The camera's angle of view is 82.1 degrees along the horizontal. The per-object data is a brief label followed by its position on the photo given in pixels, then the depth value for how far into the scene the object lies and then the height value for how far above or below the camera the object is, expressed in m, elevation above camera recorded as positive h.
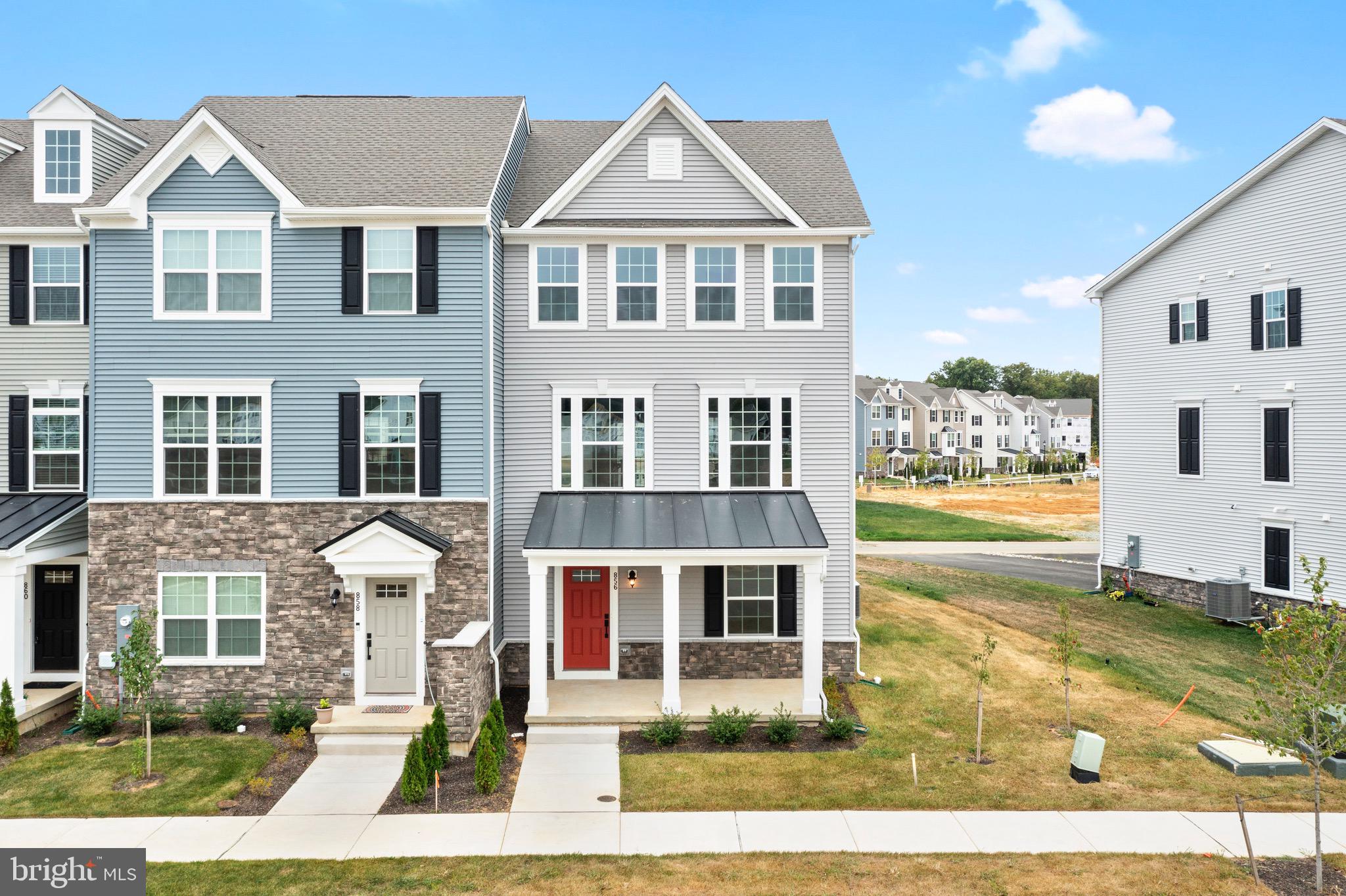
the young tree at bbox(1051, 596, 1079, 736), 14.16 -3.51
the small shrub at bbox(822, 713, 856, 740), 13.04 -4.64
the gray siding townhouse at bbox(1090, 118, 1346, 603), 19.42 +1.96
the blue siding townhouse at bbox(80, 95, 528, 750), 14.38 +0.70
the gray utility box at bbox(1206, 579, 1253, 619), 21.03 -4.00
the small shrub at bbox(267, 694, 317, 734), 13.61 -4.62
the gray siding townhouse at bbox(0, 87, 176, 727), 15.41 +1.45
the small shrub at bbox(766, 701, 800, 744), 13.05 -4.67
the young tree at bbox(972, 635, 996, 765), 13.07 -3.91
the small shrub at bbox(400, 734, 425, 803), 10.90 -4.52
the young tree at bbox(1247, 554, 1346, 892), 8.88 -2.68
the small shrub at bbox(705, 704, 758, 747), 13.12 -4.64
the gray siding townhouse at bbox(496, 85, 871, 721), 16.02 +1.10
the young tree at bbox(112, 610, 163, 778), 12.18 -3.28
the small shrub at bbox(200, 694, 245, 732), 13.72 -4.59
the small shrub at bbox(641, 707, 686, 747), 13.05 -4.70
